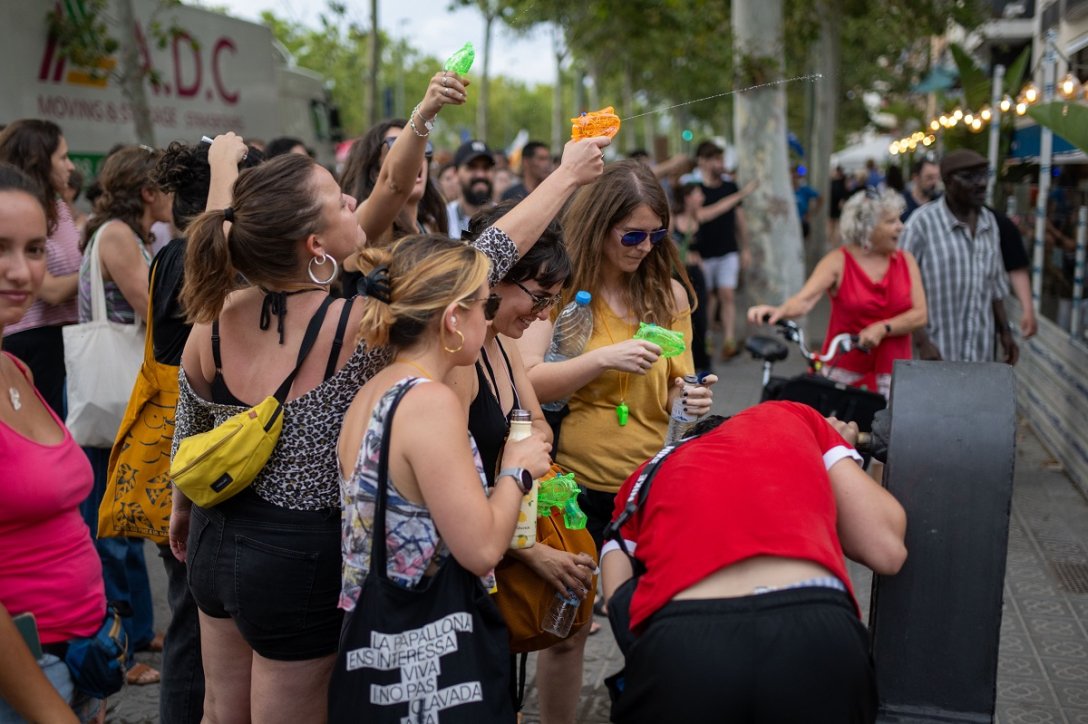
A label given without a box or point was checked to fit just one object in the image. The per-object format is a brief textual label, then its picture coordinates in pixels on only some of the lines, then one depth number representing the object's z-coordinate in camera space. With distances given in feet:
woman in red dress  17.75
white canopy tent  131.13
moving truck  28.14
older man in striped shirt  19.49
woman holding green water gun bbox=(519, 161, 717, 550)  11.38
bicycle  16.42
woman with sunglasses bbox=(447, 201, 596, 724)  8.99
